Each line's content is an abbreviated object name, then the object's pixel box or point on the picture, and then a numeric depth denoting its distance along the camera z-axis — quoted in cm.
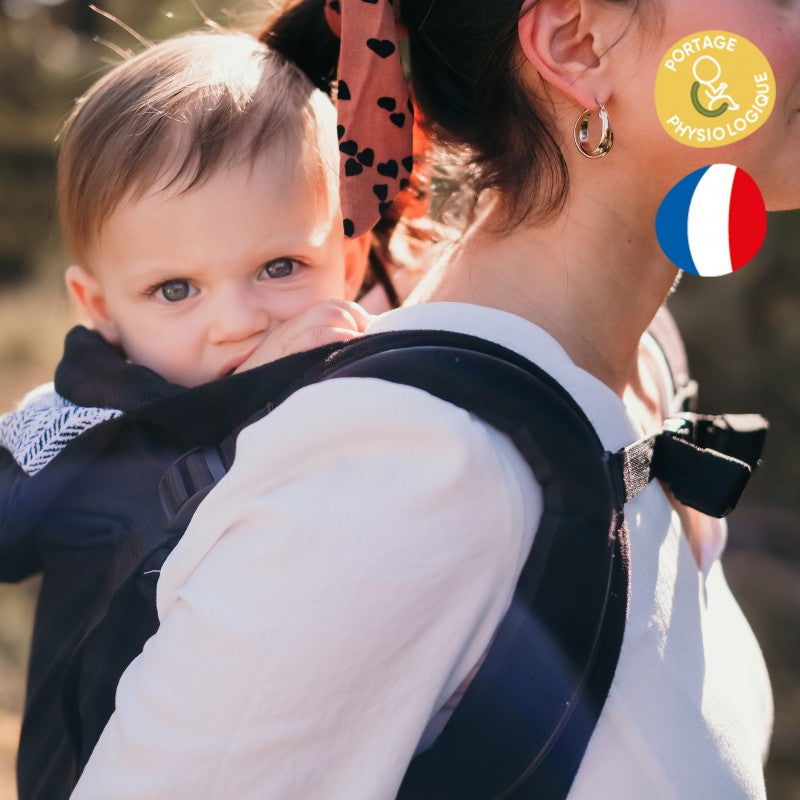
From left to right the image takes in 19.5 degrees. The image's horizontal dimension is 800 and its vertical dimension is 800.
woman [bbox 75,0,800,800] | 81
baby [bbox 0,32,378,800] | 93
